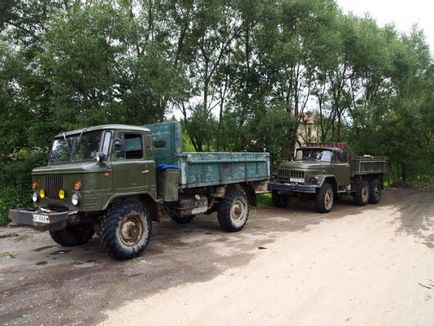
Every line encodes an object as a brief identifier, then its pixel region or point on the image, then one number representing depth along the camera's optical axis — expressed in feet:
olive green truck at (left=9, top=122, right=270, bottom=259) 19.01
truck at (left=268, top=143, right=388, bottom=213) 36.68
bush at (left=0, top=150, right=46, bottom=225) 33.24
